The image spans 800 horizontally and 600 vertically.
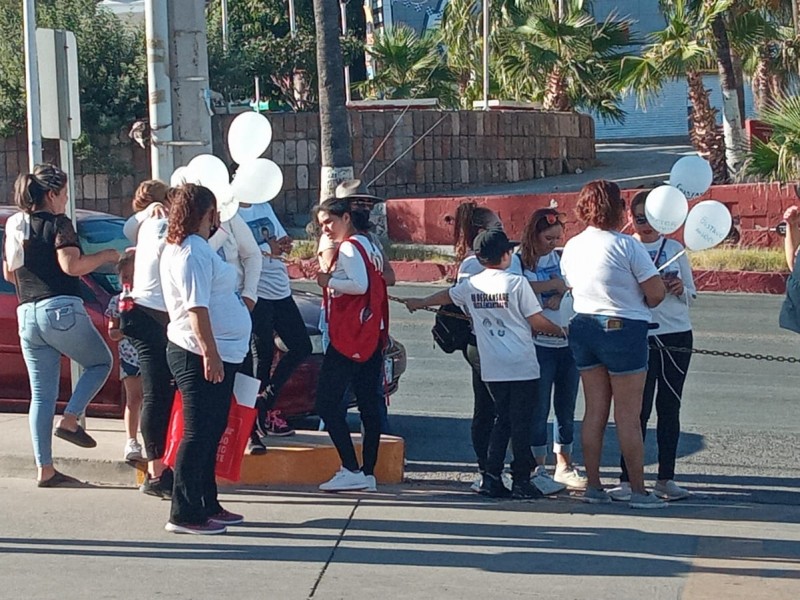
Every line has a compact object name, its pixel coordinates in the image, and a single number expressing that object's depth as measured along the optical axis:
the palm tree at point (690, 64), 21.83
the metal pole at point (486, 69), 27.30
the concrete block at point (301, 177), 23.16
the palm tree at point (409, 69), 30.34
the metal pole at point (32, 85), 11.42
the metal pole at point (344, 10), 38.03
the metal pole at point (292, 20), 32.43
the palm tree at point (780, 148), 17.80
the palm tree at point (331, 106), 19.25
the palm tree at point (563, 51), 27.25
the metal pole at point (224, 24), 24.70
